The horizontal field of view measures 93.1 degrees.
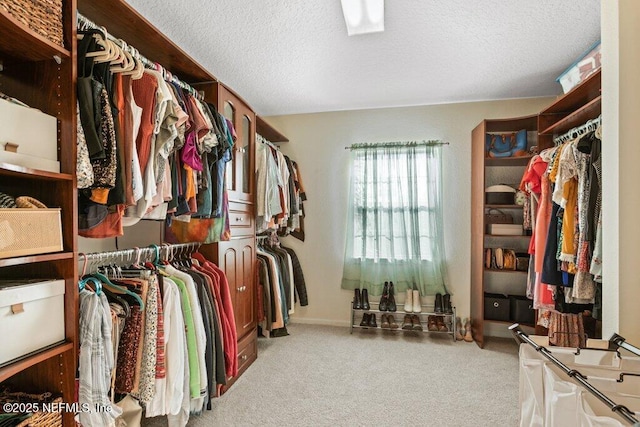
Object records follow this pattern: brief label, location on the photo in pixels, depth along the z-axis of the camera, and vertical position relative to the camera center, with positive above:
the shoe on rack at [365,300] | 3.30 -0.94
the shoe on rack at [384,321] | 3.20 -1.16
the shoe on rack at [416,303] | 3.22 -0.95
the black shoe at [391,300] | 3.24 -0.93
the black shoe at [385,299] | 3.25 -0.92
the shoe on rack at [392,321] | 3.19 -1.15
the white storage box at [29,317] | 0.90 -0.32
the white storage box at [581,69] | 2.07 +1.07
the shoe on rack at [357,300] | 3.31 -0.94
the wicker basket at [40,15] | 0.92 +0.65
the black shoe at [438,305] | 3.16 -0.95
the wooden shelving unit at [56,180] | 1.08 +0.13
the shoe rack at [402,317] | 3.13 -1.14
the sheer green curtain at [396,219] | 3.29 -0.05
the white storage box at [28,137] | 0.92 +0.26
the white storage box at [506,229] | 2.86 -0.14
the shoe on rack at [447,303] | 3.15 -0.93
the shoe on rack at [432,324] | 3.11 -1.14
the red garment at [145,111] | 1.33 +0.46
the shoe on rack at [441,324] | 3.08 -1.14
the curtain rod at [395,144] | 3.30 +0.78
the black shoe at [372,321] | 3.23 -1.15
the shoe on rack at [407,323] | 3.15 -1.15
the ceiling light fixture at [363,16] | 1.75 +1.21
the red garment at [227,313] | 1.90 -0.63
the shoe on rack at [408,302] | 3.23 -0.94
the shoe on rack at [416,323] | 3.14 -1.15
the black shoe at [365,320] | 3.26 -1.15
